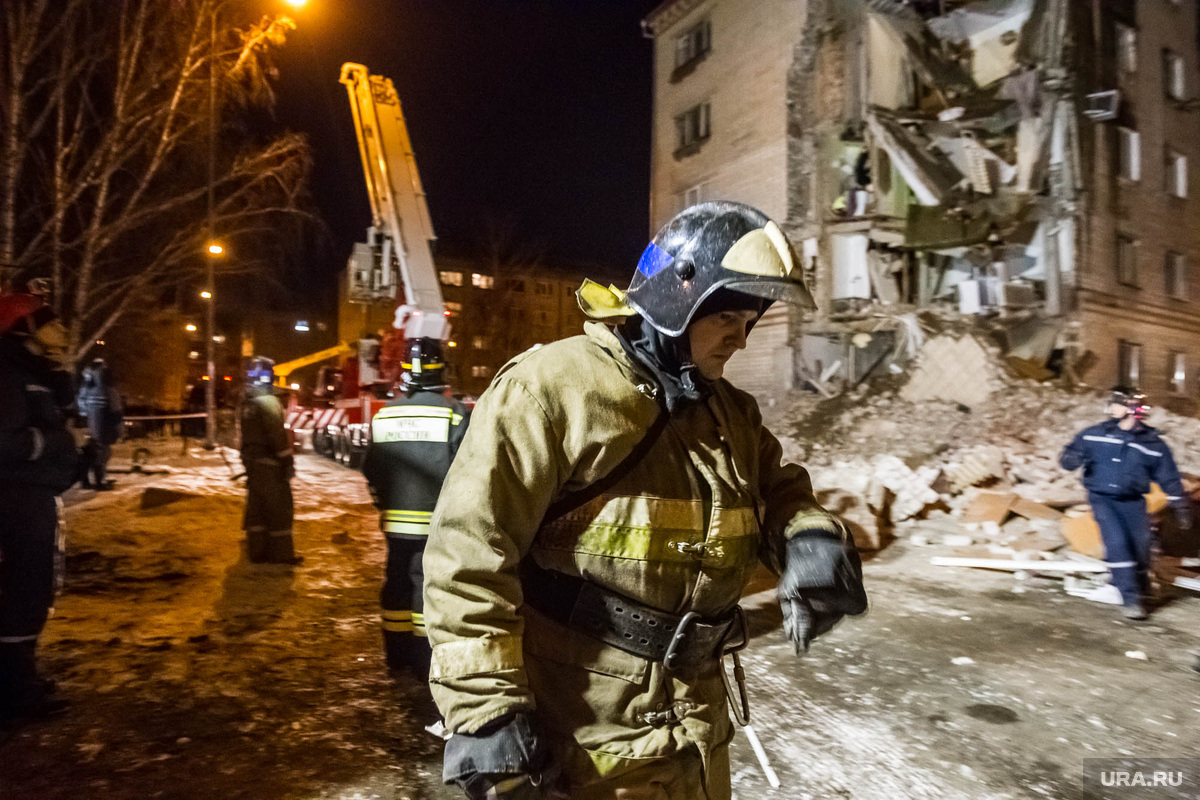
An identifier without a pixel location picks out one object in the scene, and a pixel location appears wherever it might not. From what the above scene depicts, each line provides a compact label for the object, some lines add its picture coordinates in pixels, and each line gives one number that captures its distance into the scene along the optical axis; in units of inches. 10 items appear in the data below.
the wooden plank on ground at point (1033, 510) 310.8
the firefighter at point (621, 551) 56.9
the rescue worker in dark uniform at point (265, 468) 256.5
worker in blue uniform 226.7
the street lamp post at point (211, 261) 536.7
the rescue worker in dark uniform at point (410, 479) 161.5
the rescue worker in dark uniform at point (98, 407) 326.6
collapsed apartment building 642.2
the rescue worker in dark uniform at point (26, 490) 136.2
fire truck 459.2
